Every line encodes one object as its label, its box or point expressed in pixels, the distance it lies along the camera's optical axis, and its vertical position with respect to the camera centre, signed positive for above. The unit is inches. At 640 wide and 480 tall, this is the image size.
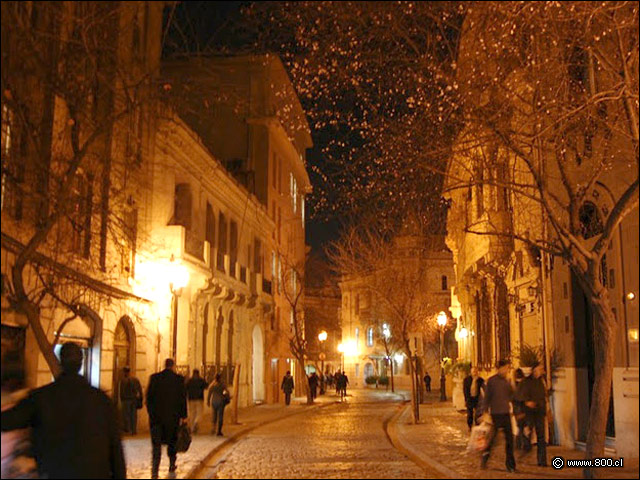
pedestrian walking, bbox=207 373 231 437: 789.2 -37.6
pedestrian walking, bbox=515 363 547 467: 535.2 -25.7
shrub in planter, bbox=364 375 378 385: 3043.8 -68.0
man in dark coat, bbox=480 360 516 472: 512.4 -28.4
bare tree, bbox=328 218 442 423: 1584.9 +204.8
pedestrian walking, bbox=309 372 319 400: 1536.9 -40.4
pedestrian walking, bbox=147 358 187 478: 496.6 -27.2
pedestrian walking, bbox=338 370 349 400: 1744.3 -47.5
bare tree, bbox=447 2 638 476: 470.0 +170.2
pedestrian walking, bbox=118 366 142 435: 765.9 -32.9
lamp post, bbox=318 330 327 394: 1961.7 +13.0
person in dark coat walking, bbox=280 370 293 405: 1450.5 -44.2
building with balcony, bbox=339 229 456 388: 1809.8 +158.3
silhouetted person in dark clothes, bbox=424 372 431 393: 1978.3 -54.0
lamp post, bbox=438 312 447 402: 1374.3 -26.2
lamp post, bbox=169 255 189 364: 774.5 +82.6
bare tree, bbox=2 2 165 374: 504.1 +159.6
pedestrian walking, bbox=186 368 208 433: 770.2 -32.7
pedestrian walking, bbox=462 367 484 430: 745.6 -30.7
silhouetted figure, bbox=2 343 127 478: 249.6 -20.3
